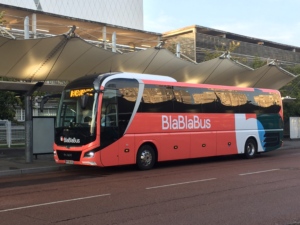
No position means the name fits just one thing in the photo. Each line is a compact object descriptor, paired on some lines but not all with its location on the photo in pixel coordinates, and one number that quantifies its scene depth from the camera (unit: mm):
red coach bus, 13812
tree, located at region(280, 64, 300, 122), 35250
